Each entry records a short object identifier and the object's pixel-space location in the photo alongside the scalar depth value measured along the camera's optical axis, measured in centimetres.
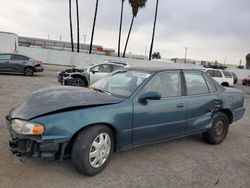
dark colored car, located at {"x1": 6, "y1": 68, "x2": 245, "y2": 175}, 276
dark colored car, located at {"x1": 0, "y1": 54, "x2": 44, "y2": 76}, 1424
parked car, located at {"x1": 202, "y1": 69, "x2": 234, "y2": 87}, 1703
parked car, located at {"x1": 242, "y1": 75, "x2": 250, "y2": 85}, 2709
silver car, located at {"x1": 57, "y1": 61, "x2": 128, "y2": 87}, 1069
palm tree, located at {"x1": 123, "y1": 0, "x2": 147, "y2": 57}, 3355
